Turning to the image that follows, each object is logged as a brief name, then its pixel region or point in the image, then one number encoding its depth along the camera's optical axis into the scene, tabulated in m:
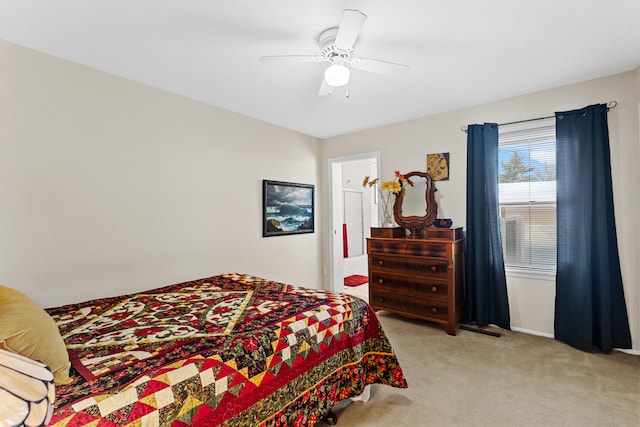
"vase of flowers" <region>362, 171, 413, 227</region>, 3.79
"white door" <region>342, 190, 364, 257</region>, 6.31
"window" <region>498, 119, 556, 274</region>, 3.04
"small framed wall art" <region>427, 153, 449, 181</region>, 3.59
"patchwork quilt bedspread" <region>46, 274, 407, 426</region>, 1.07
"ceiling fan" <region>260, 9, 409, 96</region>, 1.82
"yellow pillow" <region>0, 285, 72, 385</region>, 1.05
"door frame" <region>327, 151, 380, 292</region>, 4.60
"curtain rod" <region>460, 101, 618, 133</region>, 2.66
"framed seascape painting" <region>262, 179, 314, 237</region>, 3.82
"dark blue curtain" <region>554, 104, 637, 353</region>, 2.61
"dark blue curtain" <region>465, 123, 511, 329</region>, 3.17
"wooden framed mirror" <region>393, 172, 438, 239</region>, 3.58
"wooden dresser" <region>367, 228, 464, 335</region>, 3.12
